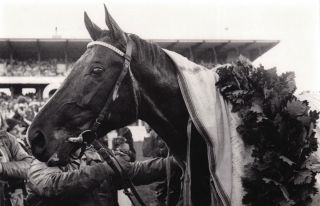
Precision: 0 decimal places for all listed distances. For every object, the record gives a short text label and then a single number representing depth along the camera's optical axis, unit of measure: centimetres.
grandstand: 2798
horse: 322
